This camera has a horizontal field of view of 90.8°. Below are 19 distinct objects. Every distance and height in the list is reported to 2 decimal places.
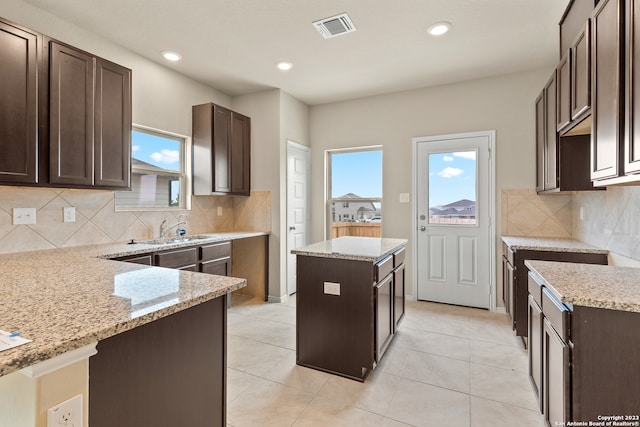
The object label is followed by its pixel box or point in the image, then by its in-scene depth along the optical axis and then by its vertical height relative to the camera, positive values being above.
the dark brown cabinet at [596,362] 1.20 -0.58
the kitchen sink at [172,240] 3.01 -0.28
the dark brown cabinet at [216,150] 3.70 +0.77
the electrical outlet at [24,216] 2.33 -0.02
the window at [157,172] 3.27 +0.45
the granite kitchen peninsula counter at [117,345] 0.76 -0.39
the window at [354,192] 4.49 +0.31
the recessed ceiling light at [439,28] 2.65 +1.59
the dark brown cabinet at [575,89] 1.83 +0.82
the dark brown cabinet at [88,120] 2.24 +0.72
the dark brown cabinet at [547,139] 2.66 +0.69
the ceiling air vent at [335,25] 2.57 +1.59
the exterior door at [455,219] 3.76 -0.07
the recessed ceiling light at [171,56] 3.15 +1.60
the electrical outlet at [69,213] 2.60 +0.00
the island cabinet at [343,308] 2.20 -0.69
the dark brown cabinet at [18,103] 1.98 +0.71
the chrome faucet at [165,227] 3.38 -0.16
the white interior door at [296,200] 4.26 +0.18
